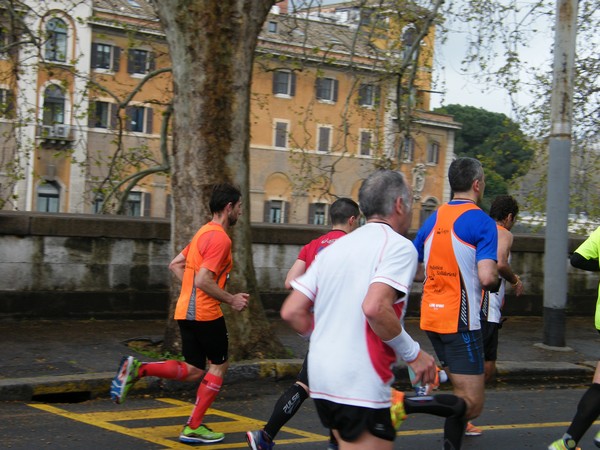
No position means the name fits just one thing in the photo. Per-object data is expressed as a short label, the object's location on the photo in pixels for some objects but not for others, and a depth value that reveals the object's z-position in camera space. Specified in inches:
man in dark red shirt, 221.8
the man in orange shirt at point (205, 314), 242.1
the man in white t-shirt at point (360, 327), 141.3
